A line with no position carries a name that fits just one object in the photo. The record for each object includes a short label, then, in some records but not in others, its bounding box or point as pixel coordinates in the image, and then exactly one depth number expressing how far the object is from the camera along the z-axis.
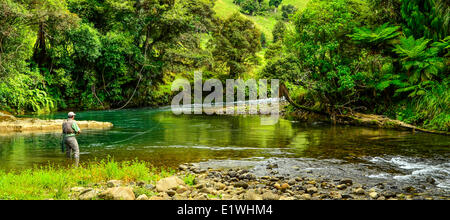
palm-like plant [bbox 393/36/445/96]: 16.72
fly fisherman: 10.73
